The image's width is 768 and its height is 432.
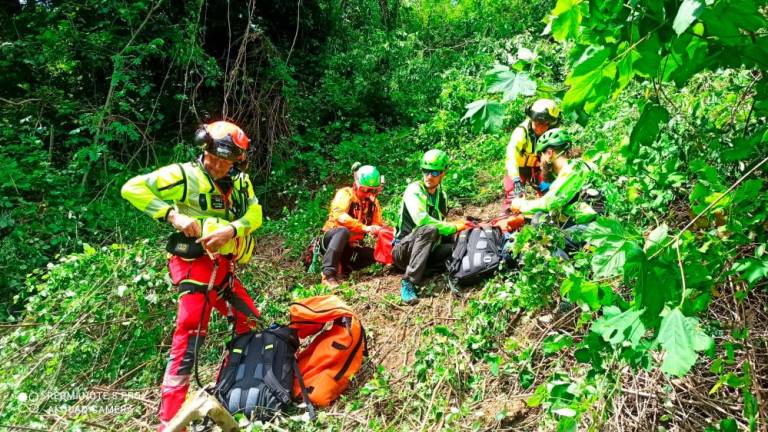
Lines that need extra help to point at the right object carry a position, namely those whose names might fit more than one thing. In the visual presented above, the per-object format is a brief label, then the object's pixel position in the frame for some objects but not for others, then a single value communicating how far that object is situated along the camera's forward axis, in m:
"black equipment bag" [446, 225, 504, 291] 4.55
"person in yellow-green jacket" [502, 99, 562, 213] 5.28
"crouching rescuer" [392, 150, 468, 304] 4.84
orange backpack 3.77
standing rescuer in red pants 3.45
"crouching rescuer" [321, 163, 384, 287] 5.70
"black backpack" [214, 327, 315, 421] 3.51
